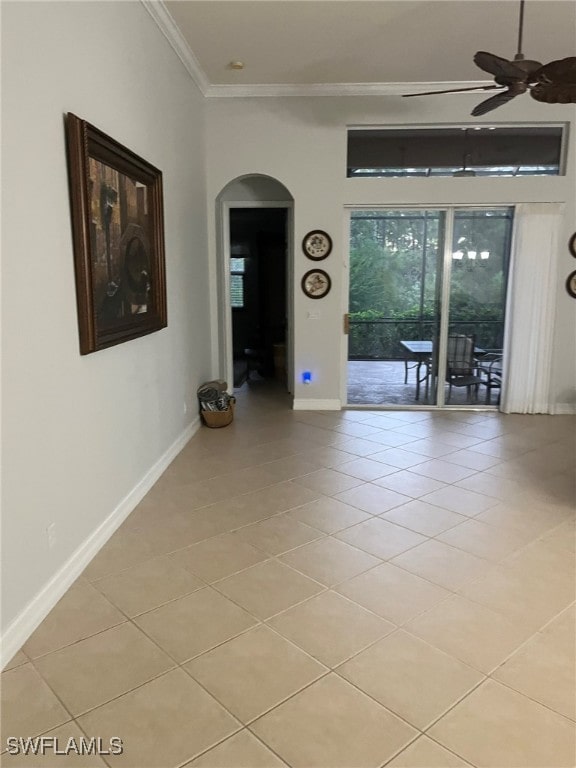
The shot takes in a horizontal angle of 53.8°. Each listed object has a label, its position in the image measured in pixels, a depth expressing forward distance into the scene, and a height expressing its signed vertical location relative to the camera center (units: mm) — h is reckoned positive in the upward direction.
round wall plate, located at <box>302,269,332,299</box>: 6184 -21
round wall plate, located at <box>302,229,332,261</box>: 6102 +393
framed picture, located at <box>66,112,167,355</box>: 2771 +239
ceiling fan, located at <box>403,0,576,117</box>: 3129 +1159
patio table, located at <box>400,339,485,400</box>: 6523 -792
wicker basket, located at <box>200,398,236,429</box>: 5598 -1346
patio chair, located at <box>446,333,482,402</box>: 6414 -918
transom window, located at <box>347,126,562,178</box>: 5965 +1367
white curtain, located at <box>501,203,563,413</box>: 5965 -284
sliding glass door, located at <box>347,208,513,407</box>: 6199 -205
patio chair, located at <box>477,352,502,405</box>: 6414 -998
